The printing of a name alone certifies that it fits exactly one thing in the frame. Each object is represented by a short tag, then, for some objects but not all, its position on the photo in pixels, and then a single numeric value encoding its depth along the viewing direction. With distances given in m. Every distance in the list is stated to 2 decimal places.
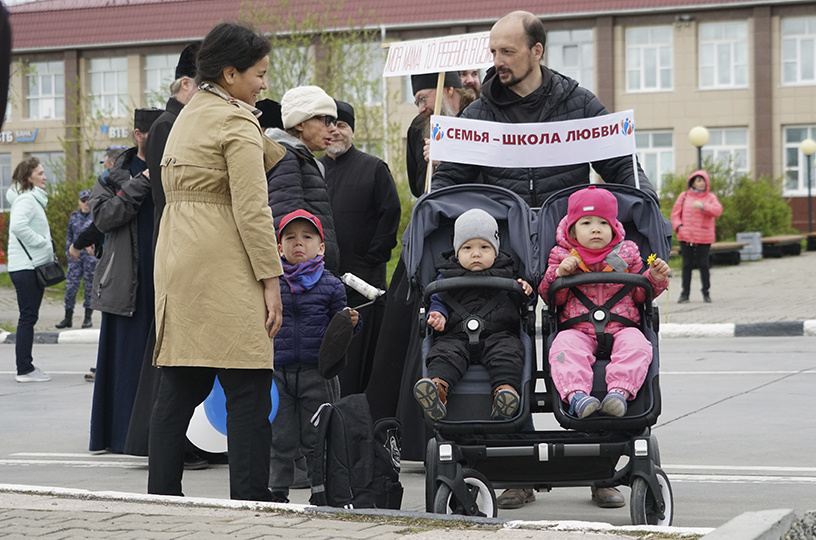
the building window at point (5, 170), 52.47
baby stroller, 4.61
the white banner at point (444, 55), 6.50
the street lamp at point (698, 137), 29.73
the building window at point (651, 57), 44.22
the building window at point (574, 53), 44.91
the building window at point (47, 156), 49.81
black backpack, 5.01
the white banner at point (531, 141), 5.38
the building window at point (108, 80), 50.16
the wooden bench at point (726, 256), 27.07
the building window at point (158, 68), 49.17
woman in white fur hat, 5.99
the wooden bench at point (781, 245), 29.06
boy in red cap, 5.88
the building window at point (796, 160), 43.16
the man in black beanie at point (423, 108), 6.93
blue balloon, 6.38
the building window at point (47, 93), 51.09
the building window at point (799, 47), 42.91
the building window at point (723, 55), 43.34
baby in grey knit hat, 4.76
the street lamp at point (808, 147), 39.09
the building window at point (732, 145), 43.75
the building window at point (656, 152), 44.81
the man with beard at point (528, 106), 5.47
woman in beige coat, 4.77
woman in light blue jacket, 11.35
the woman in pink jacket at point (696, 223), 17.81
